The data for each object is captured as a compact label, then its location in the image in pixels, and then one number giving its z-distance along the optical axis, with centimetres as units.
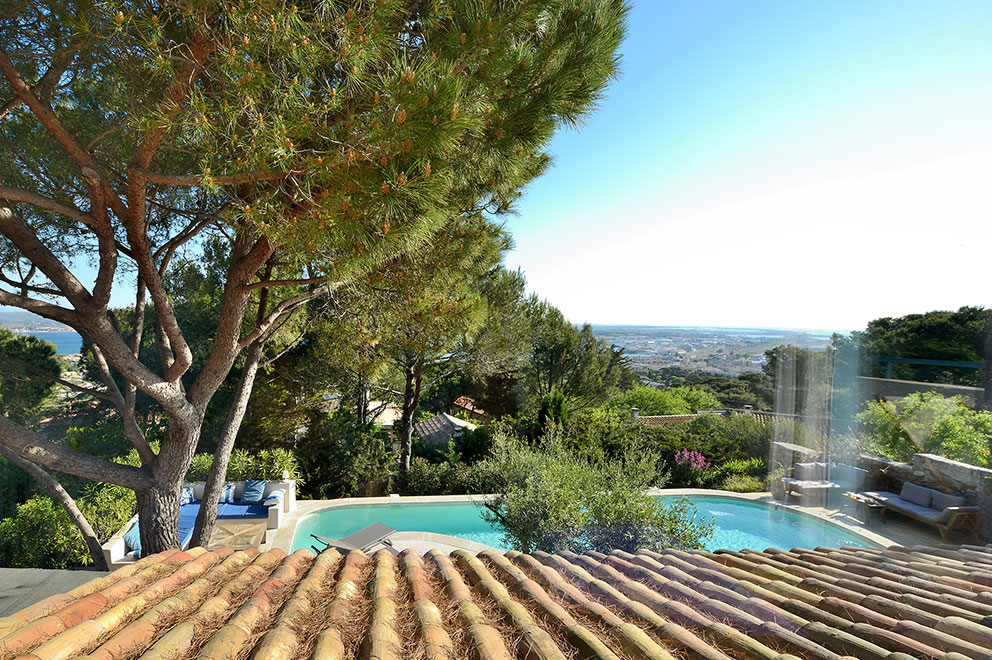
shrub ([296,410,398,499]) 1120
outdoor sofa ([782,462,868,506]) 852
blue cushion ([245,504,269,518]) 851
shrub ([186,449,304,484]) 955
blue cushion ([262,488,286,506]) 862
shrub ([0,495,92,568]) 616
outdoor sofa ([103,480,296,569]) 807
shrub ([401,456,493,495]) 1141
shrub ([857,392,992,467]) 666
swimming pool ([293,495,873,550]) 866
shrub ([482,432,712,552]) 622
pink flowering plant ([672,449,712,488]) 1230
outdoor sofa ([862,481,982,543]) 694
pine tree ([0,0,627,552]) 278
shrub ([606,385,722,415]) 1959
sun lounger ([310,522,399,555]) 671
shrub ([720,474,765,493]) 1135
